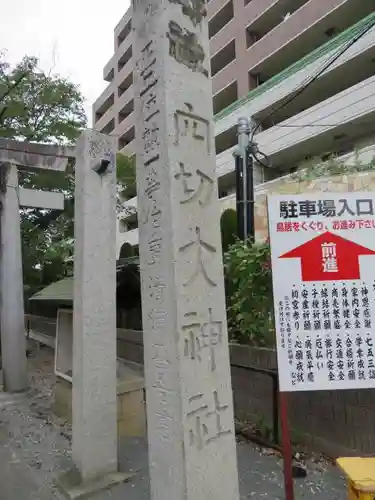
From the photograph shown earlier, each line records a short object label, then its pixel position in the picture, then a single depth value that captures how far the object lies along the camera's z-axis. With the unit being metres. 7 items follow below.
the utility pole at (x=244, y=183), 6.43
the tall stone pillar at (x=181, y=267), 2.84
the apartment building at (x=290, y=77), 16.59
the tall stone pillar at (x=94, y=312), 4.41
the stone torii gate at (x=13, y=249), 9.08
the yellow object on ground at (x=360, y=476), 2.49
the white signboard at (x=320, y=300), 3.37
